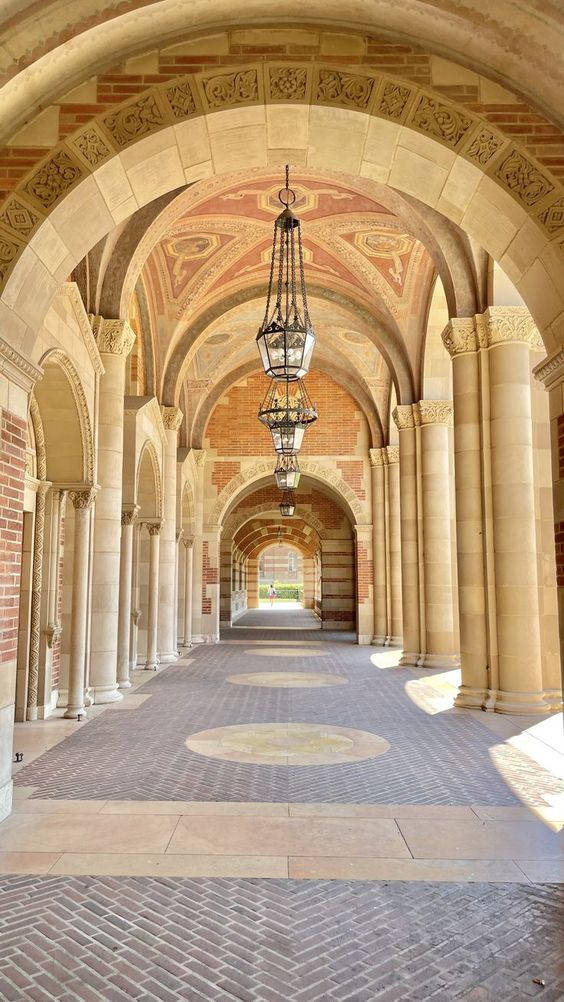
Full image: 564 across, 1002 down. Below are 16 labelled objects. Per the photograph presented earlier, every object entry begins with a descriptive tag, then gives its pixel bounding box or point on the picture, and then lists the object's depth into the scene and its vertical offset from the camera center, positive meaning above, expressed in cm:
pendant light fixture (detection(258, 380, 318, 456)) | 1109 +242
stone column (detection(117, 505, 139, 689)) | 1198 -39
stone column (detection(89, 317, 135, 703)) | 984 +85
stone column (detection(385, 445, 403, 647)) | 1994 +15
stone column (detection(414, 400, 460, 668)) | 1374 +25
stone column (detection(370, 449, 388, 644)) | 2109 +83
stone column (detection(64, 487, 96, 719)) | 875 -33
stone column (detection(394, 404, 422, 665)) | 1490 +84
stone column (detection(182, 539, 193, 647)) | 1967 -47
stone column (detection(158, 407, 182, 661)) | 1559 +64
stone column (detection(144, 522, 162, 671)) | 1436 -52
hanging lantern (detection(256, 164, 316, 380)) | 775 +252
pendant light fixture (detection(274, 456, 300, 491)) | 1576 +226
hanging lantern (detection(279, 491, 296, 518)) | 2320 +223
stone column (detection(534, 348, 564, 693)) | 479 +98
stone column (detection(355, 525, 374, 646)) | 2144 -34
